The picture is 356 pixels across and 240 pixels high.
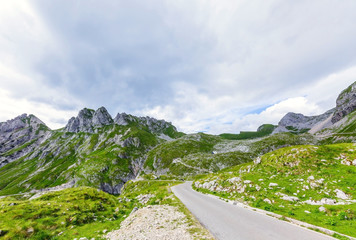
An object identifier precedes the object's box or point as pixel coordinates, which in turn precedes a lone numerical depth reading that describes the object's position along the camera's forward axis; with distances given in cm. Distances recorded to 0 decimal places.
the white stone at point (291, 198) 2008
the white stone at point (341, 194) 1846
